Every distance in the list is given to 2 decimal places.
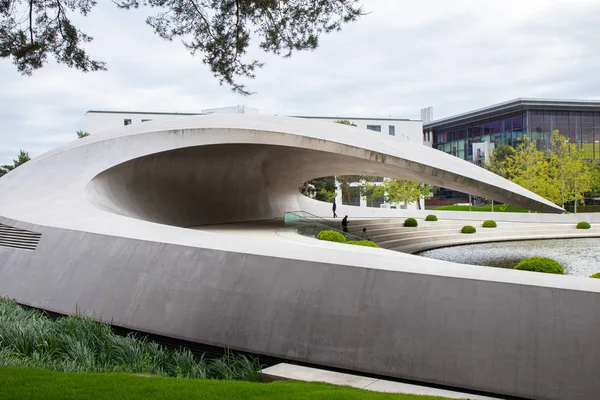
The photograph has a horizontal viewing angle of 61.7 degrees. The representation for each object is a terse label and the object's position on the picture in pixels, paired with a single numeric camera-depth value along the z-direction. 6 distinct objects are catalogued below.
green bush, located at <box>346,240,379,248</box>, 12.43
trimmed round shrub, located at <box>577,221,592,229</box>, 23.38
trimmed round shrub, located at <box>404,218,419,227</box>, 21.76
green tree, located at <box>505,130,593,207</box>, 30.95
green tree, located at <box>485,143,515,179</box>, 45.97
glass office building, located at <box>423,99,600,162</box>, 50.16
